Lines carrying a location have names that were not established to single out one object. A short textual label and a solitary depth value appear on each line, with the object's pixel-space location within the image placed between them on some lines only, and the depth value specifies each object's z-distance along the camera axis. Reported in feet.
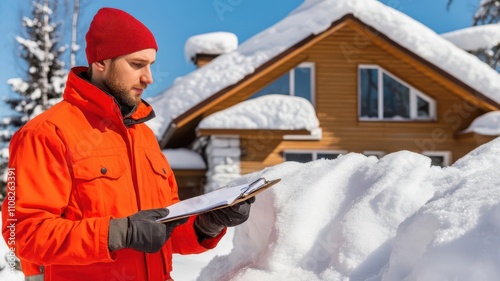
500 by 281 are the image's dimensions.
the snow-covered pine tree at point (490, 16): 71.46
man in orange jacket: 6.24
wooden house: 45.19
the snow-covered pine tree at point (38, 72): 60.44
